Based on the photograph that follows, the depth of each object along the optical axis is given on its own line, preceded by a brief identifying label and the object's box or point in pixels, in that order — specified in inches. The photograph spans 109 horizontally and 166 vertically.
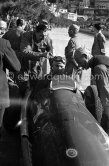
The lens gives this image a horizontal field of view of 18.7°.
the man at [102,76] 194.5
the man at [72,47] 256.6
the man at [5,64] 156.2
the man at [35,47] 231.1
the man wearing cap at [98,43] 341.0
